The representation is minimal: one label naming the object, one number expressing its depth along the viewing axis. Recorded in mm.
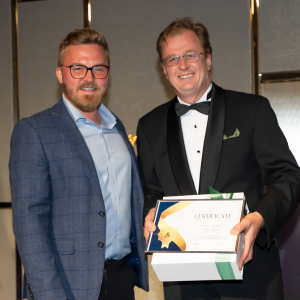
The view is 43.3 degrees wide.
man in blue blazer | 1720
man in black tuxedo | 1748
